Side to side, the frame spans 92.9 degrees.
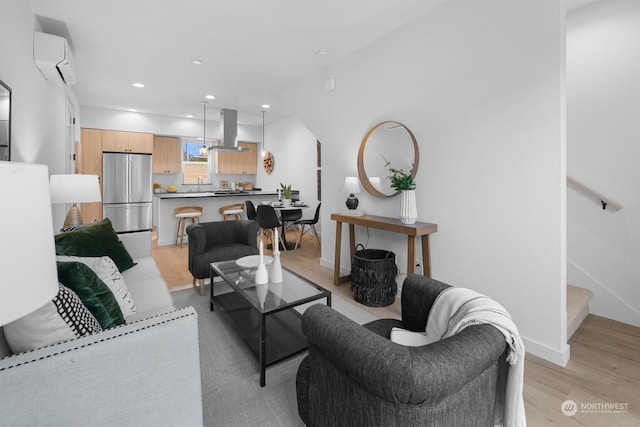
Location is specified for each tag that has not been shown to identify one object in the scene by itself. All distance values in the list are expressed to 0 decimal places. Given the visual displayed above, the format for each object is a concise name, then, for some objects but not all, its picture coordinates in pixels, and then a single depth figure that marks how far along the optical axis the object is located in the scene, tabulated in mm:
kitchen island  5680
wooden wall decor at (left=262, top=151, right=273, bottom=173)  7910
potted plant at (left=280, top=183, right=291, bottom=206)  6037
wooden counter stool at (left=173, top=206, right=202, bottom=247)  5629
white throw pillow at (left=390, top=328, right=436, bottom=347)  1448
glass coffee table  1910
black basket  2910
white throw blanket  1098
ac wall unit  2730
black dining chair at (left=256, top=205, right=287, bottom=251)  5117
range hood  6398
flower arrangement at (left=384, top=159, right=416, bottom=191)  2840
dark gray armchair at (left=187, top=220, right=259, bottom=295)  3154
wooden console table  2662
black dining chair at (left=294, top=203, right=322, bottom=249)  5438
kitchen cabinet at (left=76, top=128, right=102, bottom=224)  6145
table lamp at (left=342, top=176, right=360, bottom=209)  3568
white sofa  830
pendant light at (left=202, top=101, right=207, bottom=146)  7221
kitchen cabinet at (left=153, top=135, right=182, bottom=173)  7262
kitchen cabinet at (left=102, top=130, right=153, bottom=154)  6359
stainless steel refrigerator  6188
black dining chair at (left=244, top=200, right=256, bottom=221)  5531
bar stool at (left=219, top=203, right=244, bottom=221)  6098
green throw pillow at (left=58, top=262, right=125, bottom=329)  1294
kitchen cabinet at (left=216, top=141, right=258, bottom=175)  7992
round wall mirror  3033
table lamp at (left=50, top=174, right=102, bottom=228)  2709
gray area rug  1578
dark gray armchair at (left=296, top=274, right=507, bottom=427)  880
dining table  5374
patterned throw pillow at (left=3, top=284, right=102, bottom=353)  1000
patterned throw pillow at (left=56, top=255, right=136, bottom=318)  1664
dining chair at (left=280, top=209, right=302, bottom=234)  5384
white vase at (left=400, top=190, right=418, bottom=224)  2816
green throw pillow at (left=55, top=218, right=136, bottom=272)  2038
